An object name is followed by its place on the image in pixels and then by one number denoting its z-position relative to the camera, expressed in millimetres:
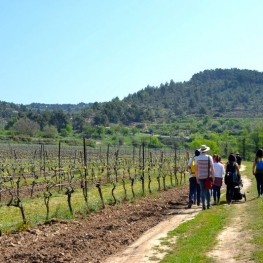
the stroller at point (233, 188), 18188
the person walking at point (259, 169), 18859
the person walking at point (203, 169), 16219
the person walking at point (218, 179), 18062
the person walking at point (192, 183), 17719
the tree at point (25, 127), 96119
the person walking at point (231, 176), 18203
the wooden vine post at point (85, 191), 17891
